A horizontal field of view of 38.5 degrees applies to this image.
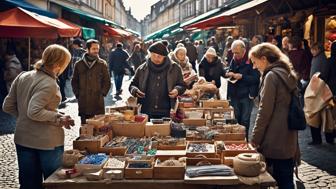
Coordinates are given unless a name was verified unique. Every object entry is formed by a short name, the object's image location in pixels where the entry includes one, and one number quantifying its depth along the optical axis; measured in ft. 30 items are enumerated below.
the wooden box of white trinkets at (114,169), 12.28
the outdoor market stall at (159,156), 12.16
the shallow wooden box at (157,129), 16.60
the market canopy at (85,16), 70.15
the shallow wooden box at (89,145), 14.58
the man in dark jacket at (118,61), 51.57
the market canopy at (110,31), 89.65
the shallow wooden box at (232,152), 13.73
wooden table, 12.02
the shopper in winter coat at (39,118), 13.12
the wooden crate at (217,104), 21.68
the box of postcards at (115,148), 14.40
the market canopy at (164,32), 137.95
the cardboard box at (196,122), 18.35
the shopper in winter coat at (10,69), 40.50
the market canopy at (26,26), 33.99
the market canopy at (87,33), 50.75
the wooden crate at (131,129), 16.66
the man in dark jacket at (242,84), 24.38
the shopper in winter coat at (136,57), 58.80
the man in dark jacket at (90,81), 22.75
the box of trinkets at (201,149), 13.58
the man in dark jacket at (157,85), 20.11
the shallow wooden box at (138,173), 12.37
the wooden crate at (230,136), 15.60
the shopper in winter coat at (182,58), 30.73
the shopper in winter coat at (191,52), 66.18
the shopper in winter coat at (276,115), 14.33
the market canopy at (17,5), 41.85
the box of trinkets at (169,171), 12.34
